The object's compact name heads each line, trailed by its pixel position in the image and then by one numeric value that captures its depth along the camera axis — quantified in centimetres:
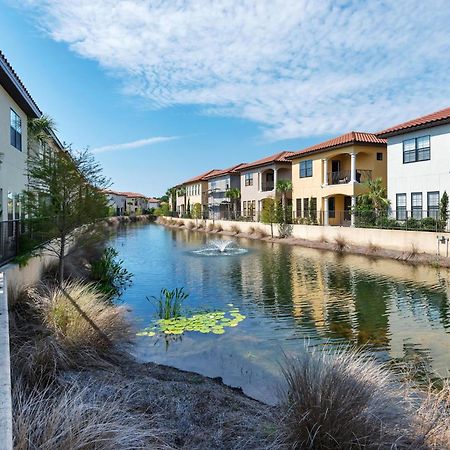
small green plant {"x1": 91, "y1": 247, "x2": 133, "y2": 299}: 1704
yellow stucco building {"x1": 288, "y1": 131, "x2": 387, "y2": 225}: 3644
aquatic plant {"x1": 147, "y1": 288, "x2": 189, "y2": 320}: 1289
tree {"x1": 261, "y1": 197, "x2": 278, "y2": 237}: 4132
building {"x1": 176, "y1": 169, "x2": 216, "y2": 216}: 7450
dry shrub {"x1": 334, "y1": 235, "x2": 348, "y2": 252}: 2998
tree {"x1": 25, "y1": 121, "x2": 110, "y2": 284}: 1309
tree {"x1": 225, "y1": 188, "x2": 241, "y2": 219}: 6032
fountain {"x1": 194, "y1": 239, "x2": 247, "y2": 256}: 2995
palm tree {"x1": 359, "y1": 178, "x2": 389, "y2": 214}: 3147
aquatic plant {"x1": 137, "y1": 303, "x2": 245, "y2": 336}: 1145
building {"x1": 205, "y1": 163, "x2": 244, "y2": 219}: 6188
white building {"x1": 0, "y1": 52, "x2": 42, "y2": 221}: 1554
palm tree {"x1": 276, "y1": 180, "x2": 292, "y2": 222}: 4357
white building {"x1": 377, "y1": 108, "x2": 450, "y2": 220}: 2697
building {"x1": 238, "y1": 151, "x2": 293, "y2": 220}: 4912
